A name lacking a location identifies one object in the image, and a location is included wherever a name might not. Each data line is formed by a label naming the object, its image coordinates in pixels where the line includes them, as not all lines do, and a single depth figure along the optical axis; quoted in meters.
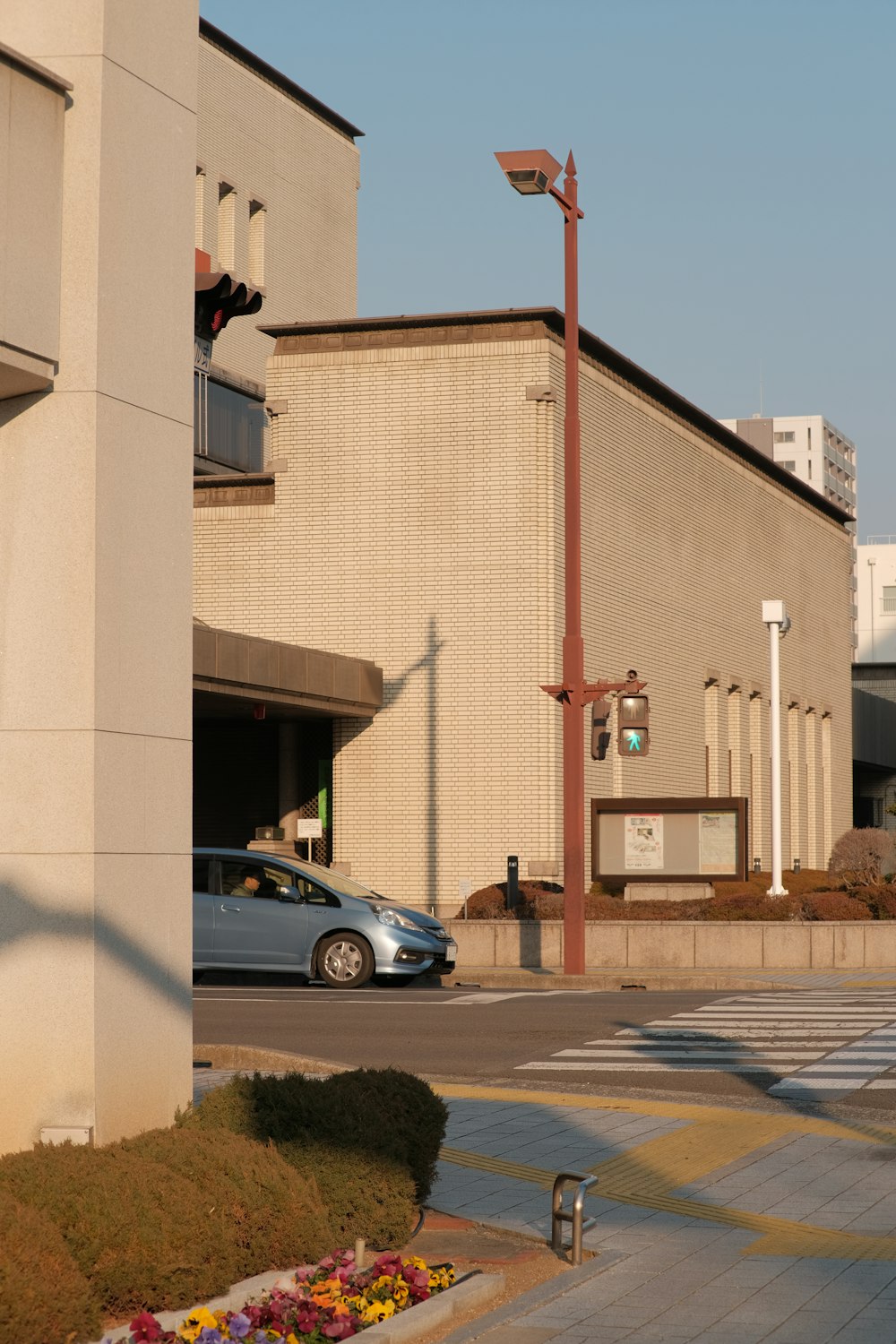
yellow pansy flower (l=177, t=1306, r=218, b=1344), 5.87
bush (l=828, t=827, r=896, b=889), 34.69
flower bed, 5.88
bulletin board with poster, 28.27
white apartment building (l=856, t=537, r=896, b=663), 131.75
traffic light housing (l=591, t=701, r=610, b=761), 23.17
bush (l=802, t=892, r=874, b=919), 25.88
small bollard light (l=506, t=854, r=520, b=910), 27.03
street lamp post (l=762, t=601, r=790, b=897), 27.86
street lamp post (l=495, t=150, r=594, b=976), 22.95
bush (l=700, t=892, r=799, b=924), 26.08
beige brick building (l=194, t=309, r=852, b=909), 30.98
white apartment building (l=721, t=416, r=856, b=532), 141.38
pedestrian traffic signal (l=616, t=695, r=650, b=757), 23.72
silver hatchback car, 21.91
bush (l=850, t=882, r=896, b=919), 25.94
